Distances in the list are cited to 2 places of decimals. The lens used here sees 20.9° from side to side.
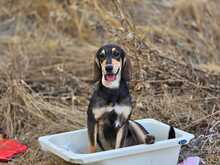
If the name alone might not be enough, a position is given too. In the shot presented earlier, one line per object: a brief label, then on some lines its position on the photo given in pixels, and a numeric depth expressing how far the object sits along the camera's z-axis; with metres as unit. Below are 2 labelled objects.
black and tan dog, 2.62
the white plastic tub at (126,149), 2.56
